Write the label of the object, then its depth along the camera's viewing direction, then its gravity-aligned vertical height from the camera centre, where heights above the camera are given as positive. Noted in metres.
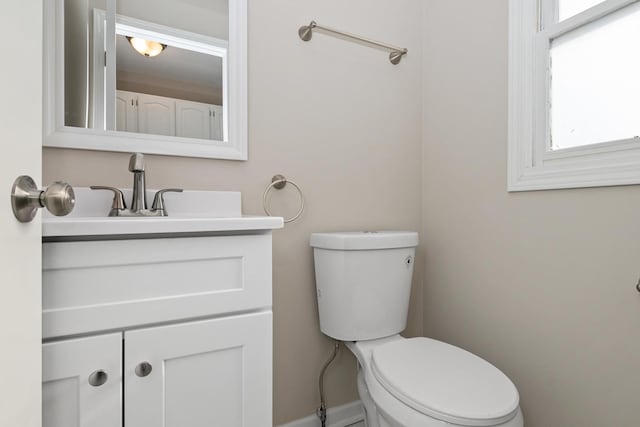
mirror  1.00 +0.43
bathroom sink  0.62 -0.02
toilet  0.83 -0.45
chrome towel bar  1.33 +0.71
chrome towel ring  1.27 +0.09
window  0.98 +0.38
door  0.39 -0.02
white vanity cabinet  0.62 -0.24
